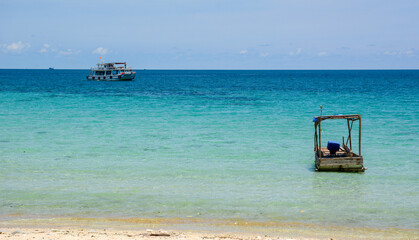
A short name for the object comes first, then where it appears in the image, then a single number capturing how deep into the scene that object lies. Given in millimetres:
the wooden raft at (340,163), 17266
